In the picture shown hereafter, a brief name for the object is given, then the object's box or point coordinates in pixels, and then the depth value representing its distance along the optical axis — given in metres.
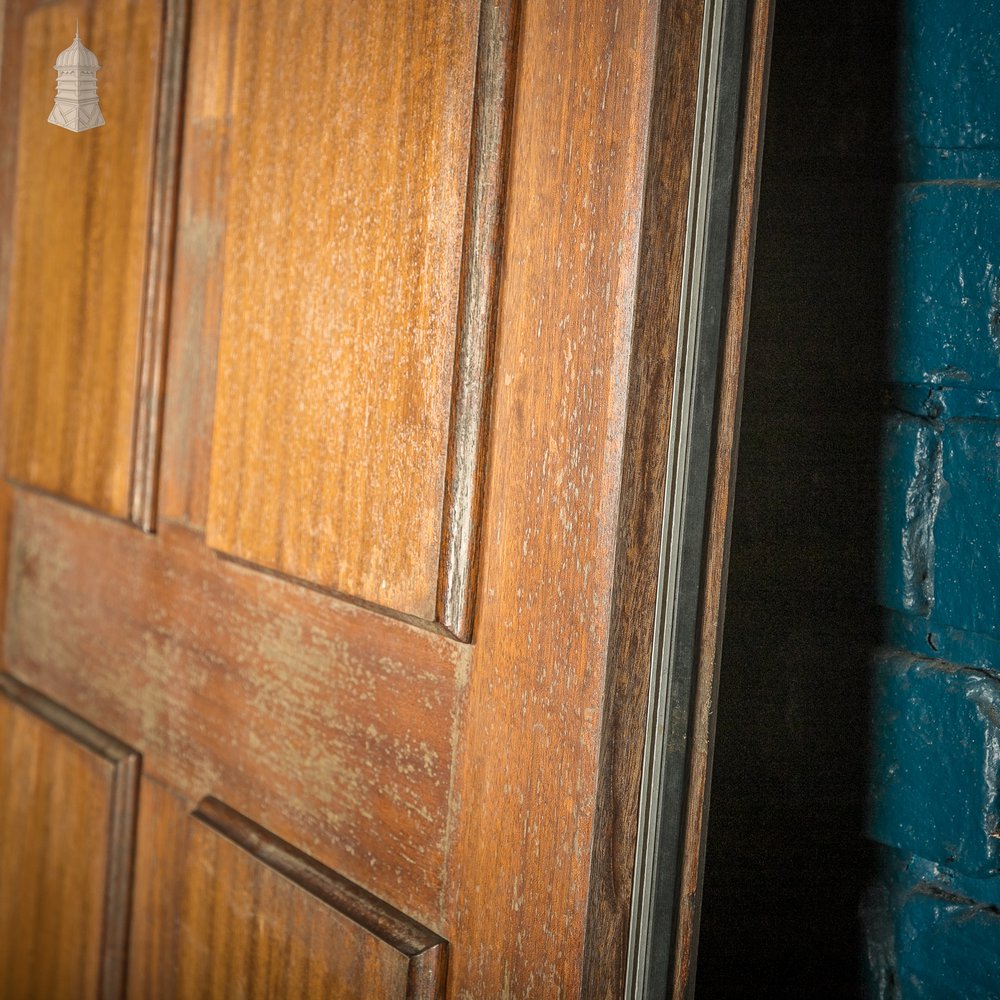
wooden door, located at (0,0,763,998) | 0.68
